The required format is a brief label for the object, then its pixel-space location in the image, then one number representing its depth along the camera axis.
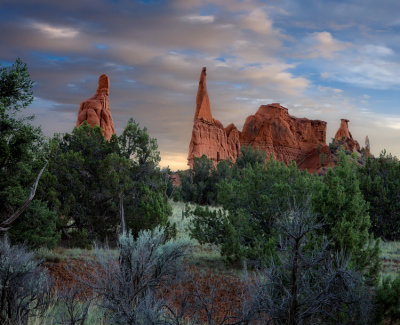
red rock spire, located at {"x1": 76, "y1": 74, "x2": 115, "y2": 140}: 61.66
